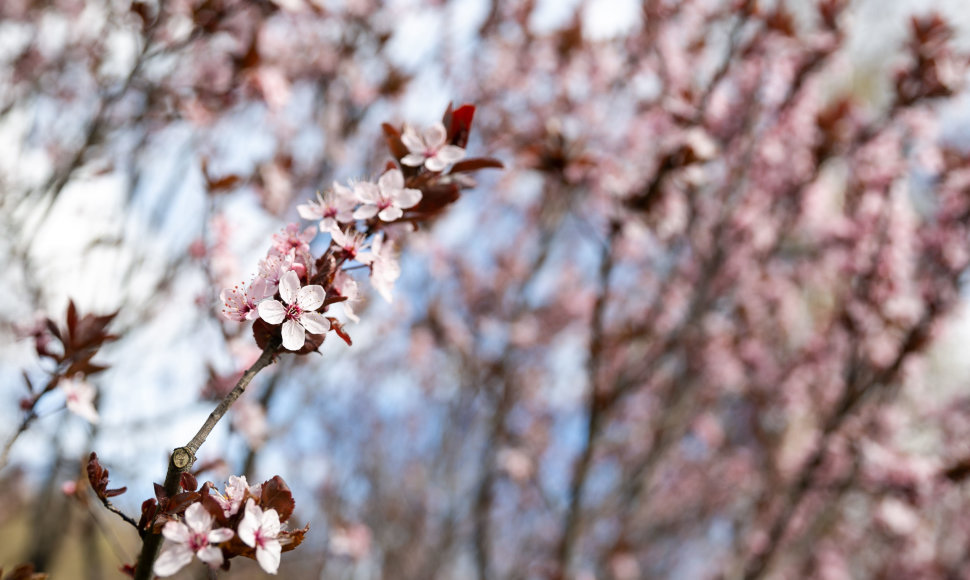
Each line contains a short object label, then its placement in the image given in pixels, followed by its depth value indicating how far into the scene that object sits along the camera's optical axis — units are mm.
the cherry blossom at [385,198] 556
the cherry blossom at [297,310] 526
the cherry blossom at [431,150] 571
